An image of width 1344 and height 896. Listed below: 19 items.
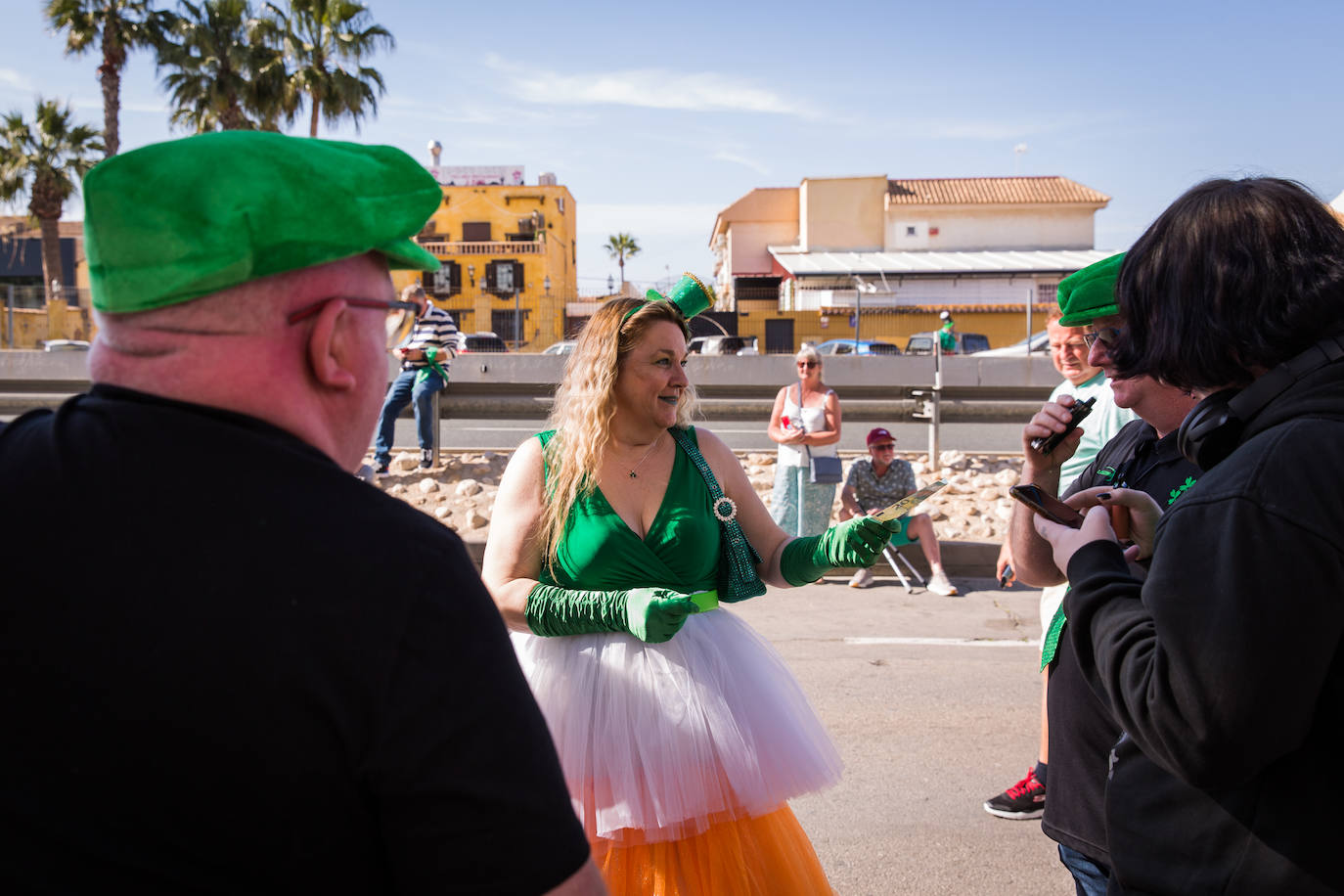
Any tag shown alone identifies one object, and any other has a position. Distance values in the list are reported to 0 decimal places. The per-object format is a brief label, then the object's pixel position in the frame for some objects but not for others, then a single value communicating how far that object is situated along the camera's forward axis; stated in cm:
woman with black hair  128
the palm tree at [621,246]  8862
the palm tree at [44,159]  3191
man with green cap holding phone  229
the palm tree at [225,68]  2573
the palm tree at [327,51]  2694
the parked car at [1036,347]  2099
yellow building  4725
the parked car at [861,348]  2675
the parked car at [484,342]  2514
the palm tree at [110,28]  2533
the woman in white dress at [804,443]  772
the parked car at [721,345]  2372
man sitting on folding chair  772
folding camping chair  790
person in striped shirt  923
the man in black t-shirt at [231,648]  94
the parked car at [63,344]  1822
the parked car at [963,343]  2660
